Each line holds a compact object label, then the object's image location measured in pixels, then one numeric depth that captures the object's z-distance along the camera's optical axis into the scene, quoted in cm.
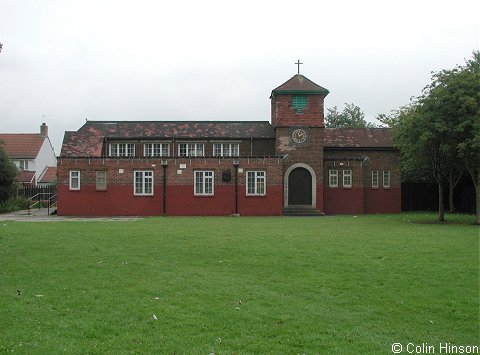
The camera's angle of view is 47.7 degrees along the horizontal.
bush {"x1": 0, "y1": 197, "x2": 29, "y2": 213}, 3810
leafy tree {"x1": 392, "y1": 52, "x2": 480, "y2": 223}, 2398
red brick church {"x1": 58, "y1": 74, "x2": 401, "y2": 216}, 3456
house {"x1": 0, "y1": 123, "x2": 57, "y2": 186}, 5872
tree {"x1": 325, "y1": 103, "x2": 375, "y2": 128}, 7225
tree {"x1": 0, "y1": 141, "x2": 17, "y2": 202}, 3911
